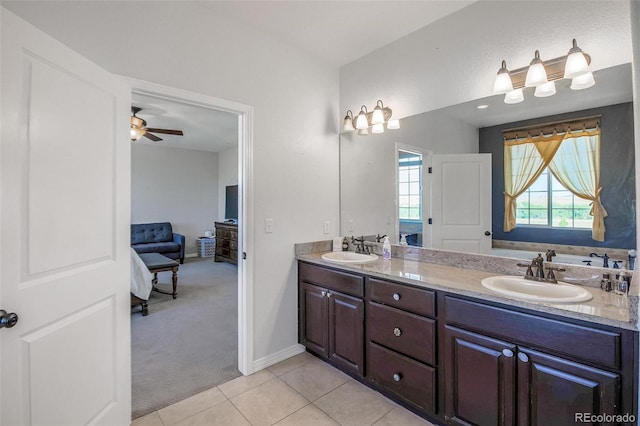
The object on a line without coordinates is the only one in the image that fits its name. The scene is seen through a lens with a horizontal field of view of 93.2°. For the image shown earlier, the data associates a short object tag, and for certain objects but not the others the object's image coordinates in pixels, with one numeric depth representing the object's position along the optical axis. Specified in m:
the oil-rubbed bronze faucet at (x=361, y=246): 2.74
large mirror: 1.58
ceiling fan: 3.83
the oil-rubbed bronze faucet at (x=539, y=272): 1.67
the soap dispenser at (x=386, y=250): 2.48
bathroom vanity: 1.21
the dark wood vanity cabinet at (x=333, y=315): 2.13
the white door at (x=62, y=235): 1.16
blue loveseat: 6.08
